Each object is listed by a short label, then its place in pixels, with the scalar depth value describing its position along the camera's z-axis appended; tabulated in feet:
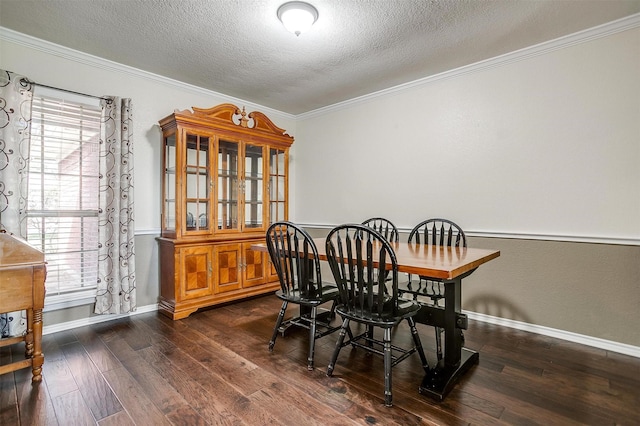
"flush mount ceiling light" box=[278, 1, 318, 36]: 6.89
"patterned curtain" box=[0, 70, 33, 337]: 7.64
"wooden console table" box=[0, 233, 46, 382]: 5.72
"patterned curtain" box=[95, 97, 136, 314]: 9.29
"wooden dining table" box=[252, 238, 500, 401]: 5.56
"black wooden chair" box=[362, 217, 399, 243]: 9.84
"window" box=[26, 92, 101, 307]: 8.55
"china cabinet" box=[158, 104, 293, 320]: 10.19
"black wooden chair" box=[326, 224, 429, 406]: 5.70
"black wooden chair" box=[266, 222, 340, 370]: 7.05
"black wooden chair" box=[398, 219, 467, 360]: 7.30
